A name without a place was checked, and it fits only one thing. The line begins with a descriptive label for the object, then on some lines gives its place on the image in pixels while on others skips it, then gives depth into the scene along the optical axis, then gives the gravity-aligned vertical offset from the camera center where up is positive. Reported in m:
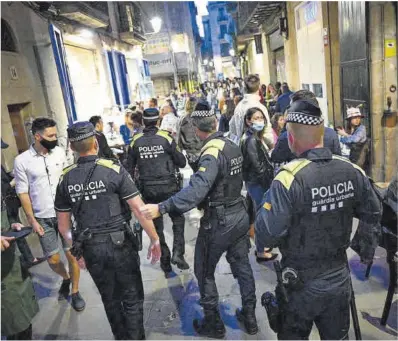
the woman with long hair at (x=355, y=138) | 5.43 -1.03
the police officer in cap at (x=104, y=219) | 2.96 -0.97
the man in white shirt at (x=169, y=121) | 7.71 -0.56
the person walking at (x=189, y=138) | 6.40 -0.82
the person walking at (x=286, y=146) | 3.58 -0.72
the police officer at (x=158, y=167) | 4.56 -0.91
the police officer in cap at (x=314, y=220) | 2.15 -0.90
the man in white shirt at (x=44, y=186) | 3.91 -0.81
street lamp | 22.70 +4.67
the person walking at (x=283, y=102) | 8.84 -0.55
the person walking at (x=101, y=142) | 5.75 -0.60
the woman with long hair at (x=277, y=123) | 5.37 -0.67
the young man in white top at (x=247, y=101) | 5.59 -0.28
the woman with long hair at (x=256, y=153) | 4.17 -0.81
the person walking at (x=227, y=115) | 9.78 -0.80
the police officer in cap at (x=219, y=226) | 3.17 -1.24
